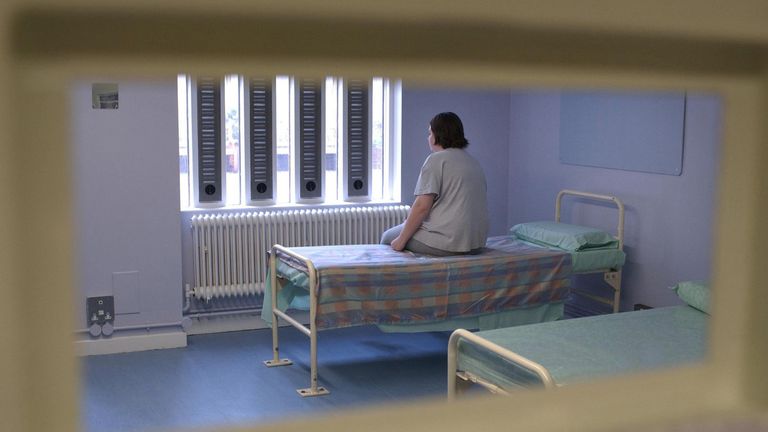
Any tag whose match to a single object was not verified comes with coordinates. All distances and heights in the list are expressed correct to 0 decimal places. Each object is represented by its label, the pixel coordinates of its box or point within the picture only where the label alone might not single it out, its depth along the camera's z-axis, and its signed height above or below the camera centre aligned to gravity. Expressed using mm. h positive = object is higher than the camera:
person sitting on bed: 4289 -380
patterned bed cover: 3834 -748
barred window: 4887 -100
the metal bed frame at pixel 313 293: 3773 -847
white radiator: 4855 -673
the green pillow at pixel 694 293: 3566 -707
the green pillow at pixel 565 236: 4445 -578
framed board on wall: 4406 +20
